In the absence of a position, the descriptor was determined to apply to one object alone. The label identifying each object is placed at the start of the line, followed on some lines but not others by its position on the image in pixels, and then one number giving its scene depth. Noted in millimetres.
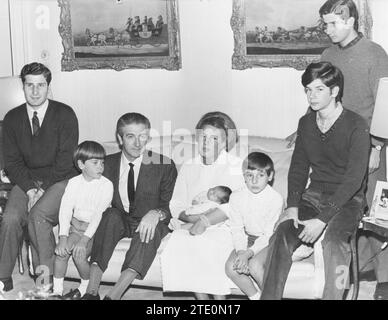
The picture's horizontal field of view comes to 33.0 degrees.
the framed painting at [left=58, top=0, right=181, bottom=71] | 4637
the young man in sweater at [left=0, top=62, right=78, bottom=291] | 3693
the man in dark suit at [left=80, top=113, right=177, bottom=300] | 3324
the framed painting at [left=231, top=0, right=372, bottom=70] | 4121
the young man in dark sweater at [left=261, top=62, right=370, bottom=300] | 3070
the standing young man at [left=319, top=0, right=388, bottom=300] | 3479
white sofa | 3176
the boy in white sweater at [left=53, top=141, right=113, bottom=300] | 3443
